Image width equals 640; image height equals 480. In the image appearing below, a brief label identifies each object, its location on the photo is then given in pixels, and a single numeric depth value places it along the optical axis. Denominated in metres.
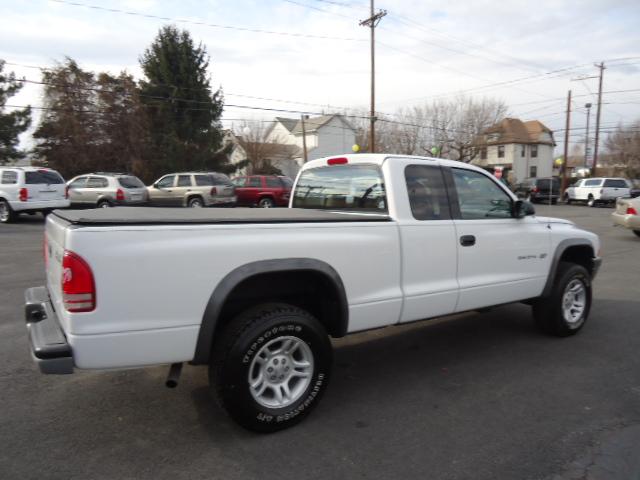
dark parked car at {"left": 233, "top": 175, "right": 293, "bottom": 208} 20.00
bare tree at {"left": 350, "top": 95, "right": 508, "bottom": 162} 46.91
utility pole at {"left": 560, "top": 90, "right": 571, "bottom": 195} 34.65
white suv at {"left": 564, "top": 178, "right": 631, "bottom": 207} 29.09
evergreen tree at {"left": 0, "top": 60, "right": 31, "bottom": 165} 25.45
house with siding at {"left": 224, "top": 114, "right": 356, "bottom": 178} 55.36
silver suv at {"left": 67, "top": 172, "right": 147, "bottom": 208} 17.30
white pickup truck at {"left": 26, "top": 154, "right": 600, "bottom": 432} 2.51
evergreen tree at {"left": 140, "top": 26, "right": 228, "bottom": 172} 30.69
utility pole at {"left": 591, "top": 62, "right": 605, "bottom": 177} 38.99
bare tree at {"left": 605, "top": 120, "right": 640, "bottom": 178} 51.05
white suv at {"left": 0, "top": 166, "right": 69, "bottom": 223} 14.62
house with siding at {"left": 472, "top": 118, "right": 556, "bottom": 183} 61.25
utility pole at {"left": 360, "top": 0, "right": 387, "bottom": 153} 26.47
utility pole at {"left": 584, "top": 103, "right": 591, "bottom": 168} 45.54
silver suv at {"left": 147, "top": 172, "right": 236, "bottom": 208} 18.72
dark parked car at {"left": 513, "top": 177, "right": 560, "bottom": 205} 32.53
